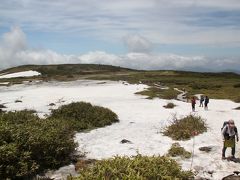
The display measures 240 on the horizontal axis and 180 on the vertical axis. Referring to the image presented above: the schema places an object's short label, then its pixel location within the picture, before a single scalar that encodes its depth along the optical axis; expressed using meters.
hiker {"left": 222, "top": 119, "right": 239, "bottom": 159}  14.36
